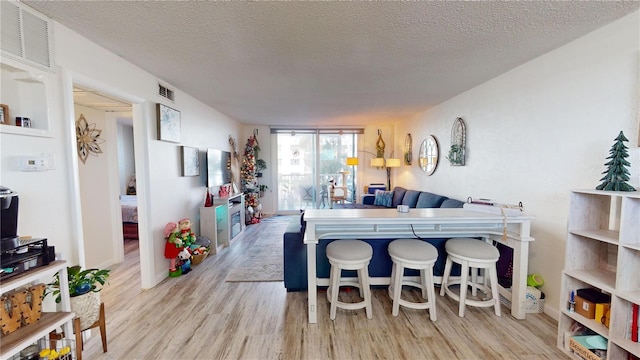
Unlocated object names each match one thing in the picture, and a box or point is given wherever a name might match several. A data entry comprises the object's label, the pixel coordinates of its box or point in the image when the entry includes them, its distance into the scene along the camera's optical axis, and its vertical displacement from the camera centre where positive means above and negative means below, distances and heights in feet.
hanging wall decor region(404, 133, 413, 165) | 17.33 +1.29
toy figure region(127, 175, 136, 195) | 20.36 -1.63
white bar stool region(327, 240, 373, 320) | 6.78 -2.65
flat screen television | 13.21 +0.05
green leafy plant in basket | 5.57 -2.69
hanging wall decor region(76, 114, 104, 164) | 10.14 +1.23
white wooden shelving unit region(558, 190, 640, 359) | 4.83 -2.10
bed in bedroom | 14.40 -3.08
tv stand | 12.40 -2.90
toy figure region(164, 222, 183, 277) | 9.73 -3.12
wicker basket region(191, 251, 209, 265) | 10.90 -4.08
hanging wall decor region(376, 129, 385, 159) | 20.33 +1.72
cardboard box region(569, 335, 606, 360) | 5.21 -3.94
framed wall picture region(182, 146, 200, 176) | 11.02 +0.32
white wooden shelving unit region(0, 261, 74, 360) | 3.98 -2.91
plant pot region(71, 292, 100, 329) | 5.56 -3.25
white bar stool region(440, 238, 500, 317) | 6.86 -2.59
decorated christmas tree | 18.97 -0.79
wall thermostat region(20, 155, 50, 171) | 5.01 +0.10
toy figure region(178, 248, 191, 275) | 9.96 -3.86
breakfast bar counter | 6.89 -1.80
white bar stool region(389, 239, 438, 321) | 6.74 -2.60
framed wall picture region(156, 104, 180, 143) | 9.37 +1.80
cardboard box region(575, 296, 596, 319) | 5.49 -3.17
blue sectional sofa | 8.52 -3.23
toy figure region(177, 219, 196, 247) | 10.11 -2.77
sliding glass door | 21.31 +0.44
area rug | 9.83 -4.31
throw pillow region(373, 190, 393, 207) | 16.80 -2.11
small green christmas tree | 5.18 -0.01
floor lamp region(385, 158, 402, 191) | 18.34 +0.39
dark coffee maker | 4.25 -0.92
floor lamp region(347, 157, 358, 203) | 21.43 -1.18
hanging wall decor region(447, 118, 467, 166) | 11.37 +1.21
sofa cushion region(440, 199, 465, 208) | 10.54 -1.58
